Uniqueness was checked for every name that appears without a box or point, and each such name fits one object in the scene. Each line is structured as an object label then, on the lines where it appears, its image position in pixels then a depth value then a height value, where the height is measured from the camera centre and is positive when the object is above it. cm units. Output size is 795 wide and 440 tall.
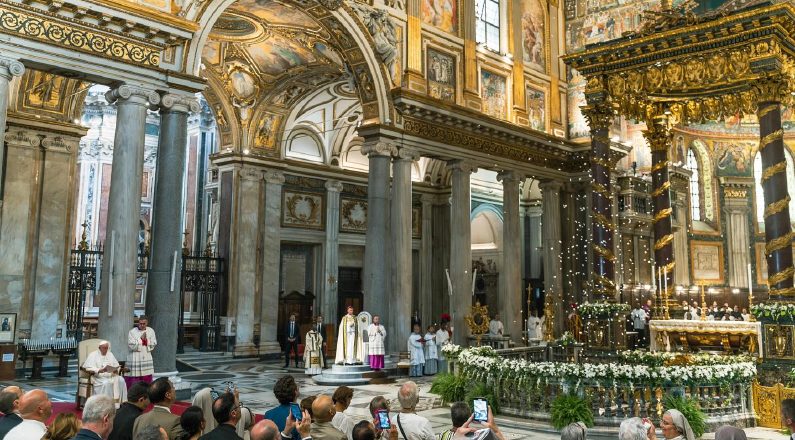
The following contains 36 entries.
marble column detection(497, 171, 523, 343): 2031 +126
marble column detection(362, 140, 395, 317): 1688 +184
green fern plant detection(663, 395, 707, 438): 909 -151
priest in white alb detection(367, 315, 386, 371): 1548 -97
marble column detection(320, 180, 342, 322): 2312 +167
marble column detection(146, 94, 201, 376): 1218 +129
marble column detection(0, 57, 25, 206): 1052 +362
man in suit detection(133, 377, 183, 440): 449 -79
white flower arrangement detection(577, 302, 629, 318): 1438 -14
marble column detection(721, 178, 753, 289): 2700 +304
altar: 1386 -71
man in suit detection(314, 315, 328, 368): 1767 -66
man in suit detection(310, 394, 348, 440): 424 -78
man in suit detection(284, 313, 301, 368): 1845 -106
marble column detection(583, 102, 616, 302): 1473 +211
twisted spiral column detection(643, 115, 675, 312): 1664 +281
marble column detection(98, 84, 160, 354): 1145 +150
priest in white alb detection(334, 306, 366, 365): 1524 -100
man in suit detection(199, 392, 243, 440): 414 -71
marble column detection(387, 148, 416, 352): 1689 +136
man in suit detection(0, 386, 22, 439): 436 -73
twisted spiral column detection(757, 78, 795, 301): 1230 +212
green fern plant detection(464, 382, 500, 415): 1033 -146
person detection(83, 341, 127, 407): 968 -106
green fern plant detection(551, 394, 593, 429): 920 -153
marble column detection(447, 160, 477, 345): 1842 +159
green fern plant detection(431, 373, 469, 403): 1109 -146
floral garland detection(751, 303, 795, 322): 1161 -13
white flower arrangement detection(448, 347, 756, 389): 946 -104
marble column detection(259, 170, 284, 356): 2114 +121
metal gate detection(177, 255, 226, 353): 2027 +33
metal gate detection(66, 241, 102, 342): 1678 +44
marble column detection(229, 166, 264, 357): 2058 +156
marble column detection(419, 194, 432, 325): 2566 +152
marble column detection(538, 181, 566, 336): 2233 +187
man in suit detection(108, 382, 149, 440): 454 -79
